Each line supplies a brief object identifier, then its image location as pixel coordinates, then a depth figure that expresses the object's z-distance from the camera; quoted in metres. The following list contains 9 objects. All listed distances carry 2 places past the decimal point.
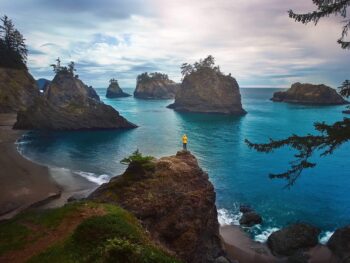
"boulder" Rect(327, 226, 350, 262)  28.23
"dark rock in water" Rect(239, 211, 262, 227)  35.03
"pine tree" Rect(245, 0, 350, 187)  17.90
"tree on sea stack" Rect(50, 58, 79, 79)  127.41
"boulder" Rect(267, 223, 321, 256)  29.41
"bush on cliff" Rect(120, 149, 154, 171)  25.91
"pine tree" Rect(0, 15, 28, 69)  102.00
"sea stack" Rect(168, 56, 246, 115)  146.62
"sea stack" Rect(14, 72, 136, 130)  83.44
